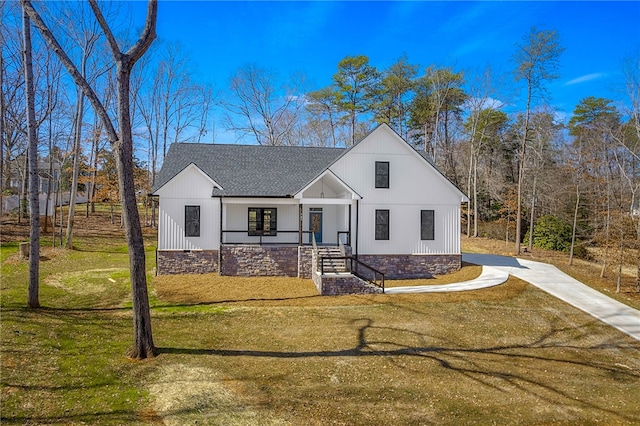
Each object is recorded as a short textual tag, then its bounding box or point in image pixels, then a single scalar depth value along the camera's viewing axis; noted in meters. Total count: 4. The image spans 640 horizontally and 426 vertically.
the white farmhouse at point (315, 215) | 17.59
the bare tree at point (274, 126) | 36.56
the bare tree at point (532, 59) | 23.61
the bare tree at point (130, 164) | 8.02
